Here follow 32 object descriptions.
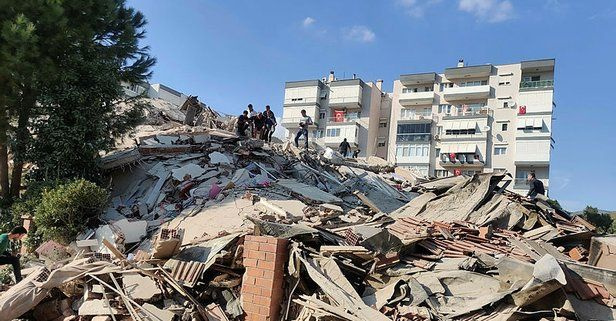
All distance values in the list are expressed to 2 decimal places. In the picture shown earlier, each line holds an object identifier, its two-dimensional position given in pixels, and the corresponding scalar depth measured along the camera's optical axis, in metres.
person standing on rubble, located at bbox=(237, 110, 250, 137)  16.20
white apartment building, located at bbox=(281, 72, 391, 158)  49.16
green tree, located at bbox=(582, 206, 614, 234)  31.70
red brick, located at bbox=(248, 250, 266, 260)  4.96
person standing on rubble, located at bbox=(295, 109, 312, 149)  16.73
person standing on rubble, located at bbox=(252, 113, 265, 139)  16.89
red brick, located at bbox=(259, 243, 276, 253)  4.94
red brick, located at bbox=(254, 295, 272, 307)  4.82
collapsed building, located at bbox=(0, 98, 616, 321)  4.41
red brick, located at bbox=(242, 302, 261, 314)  4.85
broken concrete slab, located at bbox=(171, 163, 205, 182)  11.38
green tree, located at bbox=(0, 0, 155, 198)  10.60
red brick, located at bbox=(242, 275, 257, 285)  4.92
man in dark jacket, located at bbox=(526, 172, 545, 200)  10.59
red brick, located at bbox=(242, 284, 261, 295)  4.89
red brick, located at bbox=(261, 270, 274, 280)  4.86
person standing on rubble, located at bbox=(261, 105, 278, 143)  16.94
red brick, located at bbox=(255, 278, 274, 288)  4.85
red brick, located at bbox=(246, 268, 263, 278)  4.91
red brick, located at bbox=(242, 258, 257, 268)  4.98
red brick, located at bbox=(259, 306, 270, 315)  4.81
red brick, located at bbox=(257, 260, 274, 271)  4.89
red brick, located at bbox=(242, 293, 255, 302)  4.90
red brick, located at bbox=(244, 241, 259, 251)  5.02
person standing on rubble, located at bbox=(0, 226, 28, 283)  6.13
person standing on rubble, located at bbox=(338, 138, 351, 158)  19.94
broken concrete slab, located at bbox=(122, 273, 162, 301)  4.96
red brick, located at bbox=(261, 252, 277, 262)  4.91
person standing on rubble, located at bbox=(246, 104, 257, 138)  16.98
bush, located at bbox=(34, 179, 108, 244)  8.77
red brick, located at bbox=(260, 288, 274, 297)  4.82
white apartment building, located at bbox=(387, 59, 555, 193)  40.84
